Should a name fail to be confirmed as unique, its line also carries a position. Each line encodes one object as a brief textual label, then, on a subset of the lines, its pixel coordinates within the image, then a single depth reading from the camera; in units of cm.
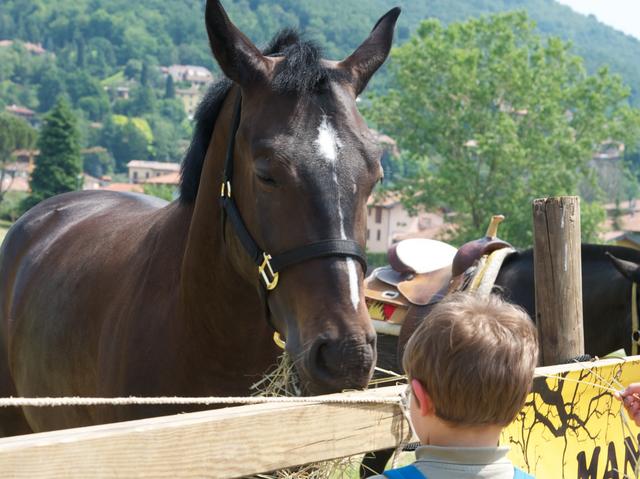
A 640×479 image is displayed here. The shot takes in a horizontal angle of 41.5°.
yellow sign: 274
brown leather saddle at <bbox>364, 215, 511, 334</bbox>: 558
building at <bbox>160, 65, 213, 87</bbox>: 19648
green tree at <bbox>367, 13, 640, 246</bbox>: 3903
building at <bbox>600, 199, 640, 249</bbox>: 6744
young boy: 157
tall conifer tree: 6084
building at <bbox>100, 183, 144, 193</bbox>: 8829
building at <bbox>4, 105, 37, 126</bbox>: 14800
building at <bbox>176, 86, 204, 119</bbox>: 18350
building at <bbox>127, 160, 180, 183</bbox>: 12056
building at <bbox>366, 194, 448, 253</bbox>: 7262
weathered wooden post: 336
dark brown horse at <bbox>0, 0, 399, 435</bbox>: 255
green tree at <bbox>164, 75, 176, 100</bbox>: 17562
